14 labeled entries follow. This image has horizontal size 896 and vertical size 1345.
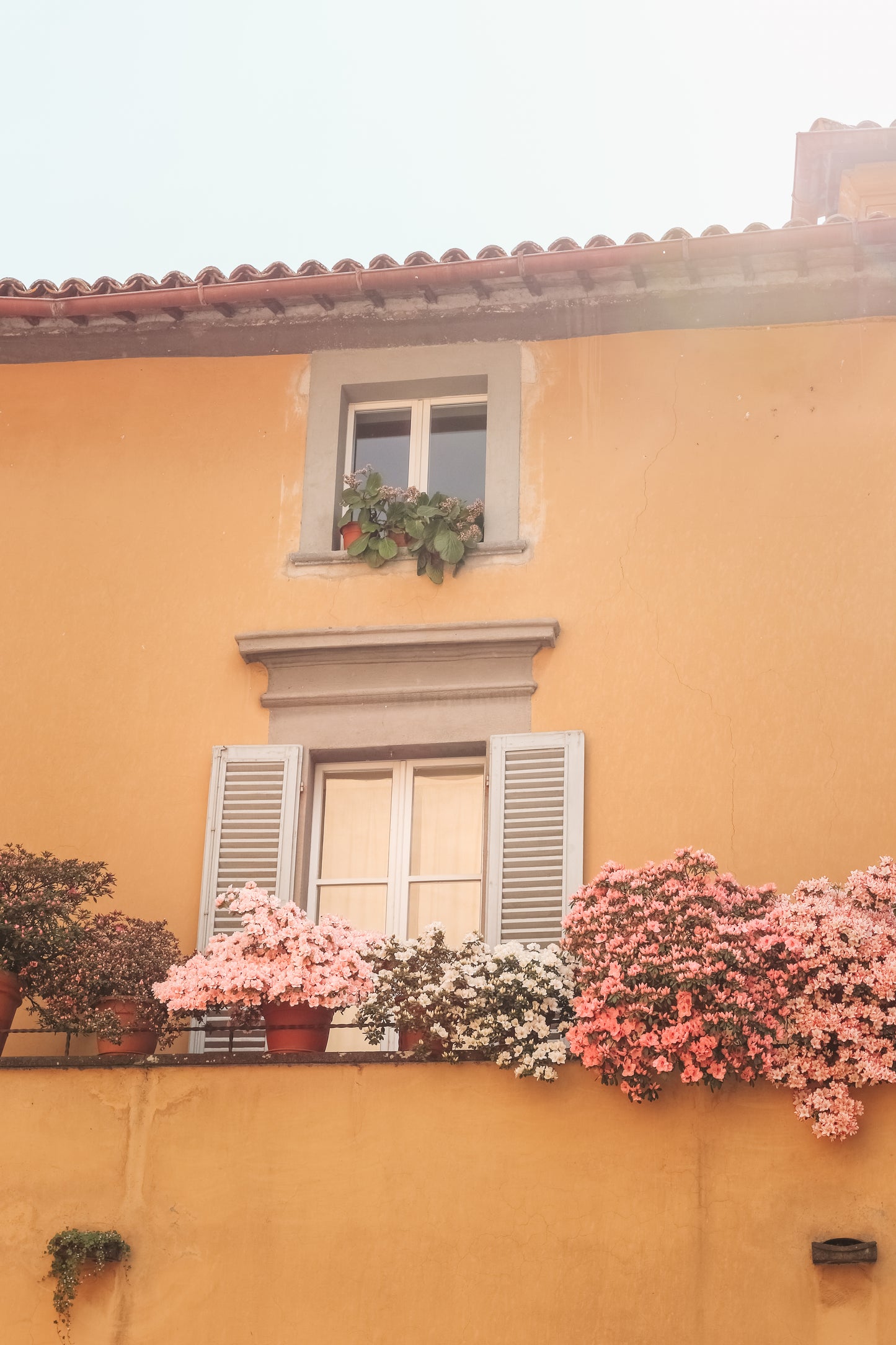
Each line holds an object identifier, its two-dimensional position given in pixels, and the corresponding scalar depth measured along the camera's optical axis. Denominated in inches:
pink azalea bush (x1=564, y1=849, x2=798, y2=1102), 268.8
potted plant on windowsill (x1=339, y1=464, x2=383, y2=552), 396.2
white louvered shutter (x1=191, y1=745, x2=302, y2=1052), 364.2
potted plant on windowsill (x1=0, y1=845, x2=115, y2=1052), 319.9
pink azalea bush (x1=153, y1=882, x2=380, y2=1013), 299.9
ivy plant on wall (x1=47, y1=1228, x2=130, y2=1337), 277.6
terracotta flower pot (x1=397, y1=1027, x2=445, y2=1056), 291.1
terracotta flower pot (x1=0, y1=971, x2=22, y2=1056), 319.3
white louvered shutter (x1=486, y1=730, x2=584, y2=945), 350.9
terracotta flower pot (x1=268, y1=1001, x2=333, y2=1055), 304.0
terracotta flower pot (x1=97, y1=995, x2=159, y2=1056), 315.6
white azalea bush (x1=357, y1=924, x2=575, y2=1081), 282.0
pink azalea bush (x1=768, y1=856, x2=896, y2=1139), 266.5
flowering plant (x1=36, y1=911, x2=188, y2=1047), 313.1
